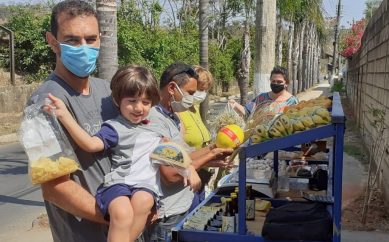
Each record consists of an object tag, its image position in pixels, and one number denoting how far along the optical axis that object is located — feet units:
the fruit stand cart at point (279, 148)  8.27
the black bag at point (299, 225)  8.38
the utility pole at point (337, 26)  131.63
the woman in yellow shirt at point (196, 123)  13.14
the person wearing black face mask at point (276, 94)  18.40
